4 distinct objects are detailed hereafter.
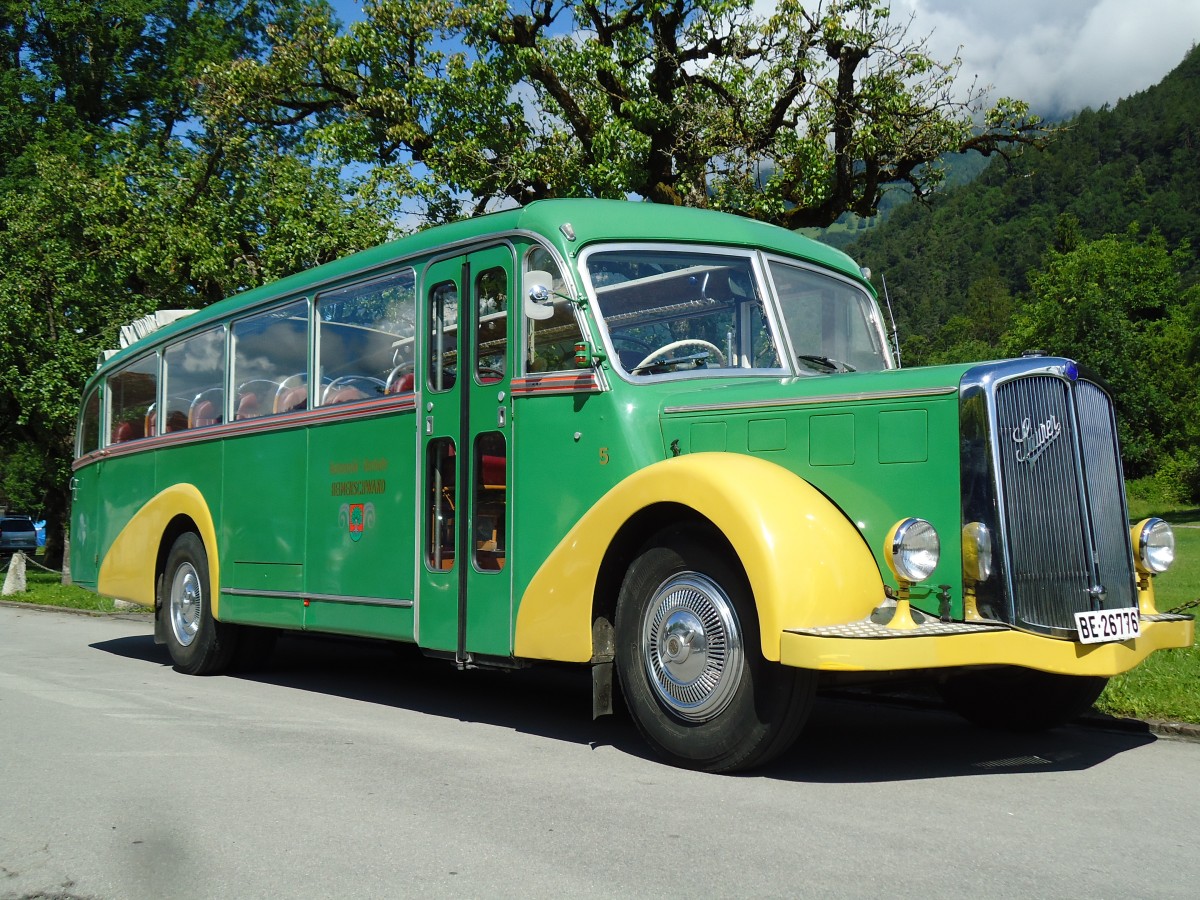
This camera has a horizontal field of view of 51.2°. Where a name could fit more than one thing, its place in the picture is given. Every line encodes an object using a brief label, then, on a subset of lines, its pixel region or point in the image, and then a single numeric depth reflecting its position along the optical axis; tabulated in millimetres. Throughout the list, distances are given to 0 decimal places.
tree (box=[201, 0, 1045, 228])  15992
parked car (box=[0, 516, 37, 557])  58094
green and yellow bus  5598
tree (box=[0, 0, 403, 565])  18500
